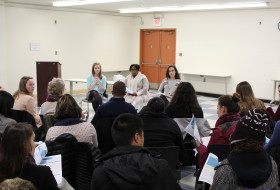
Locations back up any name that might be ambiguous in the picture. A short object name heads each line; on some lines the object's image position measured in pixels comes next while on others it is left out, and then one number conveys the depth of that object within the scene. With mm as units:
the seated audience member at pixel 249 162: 1674
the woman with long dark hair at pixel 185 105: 4094
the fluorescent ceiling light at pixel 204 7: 8945
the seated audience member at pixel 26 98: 4211
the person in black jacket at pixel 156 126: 3121
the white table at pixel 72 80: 8125
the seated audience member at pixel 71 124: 2840
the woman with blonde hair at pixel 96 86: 7035
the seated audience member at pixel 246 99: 3947
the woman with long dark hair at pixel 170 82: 6445
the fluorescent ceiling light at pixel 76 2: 8562
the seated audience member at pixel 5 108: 3224
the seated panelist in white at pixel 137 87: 6625
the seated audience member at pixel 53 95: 4184
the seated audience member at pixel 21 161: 1795
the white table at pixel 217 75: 10498
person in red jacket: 2801
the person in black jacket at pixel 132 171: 1562
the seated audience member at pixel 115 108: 3715
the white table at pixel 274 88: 9484
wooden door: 12102
